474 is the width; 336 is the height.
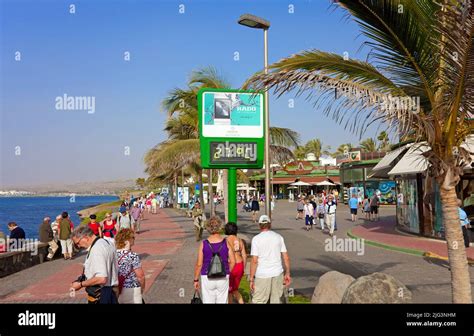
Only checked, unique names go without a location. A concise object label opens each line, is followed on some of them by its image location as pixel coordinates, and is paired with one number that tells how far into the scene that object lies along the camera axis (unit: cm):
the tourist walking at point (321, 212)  2330
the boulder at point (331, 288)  720
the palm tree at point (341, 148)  11325
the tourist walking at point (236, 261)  667
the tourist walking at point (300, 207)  3076
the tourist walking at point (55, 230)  1603
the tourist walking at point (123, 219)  1828
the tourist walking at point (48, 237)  1596
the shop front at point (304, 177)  6353
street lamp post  1369
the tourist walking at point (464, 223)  1237
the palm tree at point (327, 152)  12125
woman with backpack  612
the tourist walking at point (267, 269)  654
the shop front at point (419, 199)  1770
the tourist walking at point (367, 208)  2759
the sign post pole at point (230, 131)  1300
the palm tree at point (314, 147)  11206
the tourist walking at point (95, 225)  1468
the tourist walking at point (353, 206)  2725
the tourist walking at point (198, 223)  2031
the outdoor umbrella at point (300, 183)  5884
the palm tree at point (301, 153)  10244
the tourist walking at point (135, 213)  2383
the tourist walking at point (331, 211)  2008
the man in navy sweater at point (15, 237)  1447
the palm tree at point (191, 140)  2025
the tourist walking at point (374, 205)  2720
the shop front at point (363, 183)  4328
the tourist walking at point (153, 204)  4853
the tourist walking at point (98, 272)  511
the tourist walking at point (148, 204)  5212
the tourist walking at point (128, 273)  570
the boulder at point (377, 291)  651
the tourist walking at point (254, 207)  3072
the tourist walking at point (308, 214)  2398
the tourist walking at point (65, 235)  1562
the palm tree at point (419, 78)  556
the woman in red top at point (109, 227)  1535
